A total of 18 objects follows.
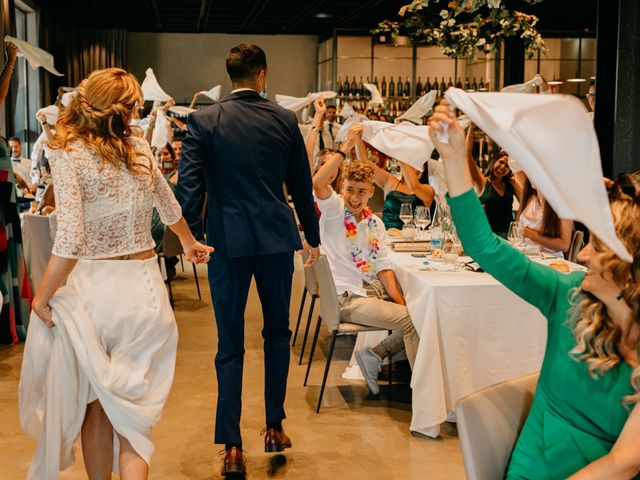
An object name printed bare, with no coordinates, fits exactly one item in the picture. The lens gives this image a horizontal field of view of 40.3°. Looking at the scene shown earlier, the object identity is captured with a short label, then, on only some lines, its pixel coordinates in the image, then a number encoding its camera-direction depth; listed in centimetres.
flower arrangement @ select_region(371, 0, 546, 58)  638
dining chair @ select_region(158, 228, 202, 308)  684
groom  345
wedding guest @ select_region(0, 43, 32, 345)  557
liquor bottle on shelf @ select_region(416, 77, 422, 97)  1640
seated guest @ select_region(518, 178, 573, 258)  477
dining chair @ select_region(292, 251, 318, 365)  523
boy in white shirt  464
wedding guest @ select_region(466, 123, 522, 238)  579
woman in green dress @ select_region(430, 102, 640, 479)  177
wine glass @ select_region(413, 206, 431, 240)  522
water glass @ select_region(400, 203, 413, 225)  532
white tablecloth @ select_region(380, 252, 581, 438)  395
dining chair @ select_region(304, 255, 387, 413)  428
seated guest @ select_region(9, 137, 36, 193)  945
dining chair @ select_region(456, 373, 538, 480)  194
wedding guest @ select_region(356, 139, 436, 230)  610
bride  269
